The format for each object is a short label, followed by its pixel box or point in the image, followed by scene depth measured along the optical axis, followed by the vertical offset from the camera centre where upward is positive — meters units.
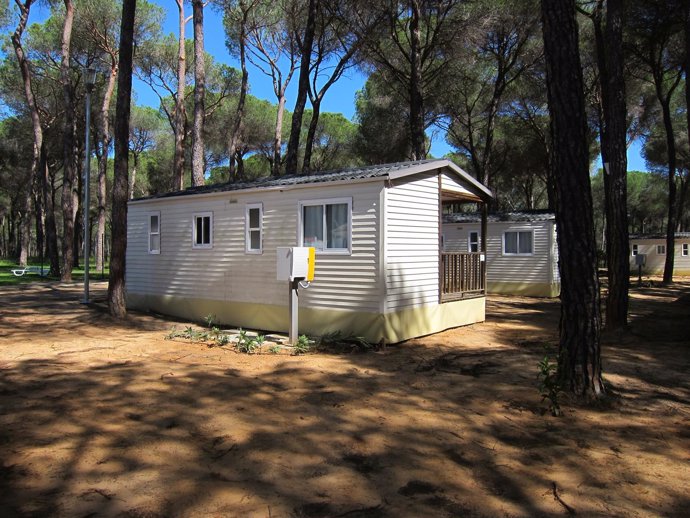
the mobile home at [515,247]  16.48 +0.22
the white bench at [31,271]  19.38 -0.67
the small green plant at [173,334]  8.35 -1.35
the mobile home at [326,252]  7.93 +0.04
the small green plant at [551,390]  4.46 -1.26
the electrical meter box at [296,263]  7.75 -0.14
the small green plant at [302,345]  7.41 -1.36
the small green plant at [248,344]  7.38 -1.34
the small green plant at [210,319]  9.63 -1.26
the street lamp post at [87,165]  11.28 +2.05
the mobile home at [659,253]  29.83 +0.01
